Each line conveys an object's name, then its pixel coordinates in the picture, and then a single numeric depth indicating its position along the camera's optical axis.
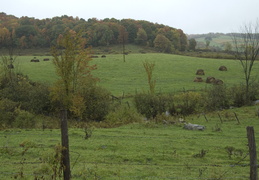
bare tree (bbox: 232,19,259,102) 38.51
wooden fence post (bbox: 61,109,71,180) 7.41
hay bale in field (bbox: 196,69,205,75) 57.94
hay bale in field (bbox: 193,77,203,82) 50.69
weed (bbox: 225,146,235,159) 13.04
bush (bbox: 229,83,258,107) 33.47
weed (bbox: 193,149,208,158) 12.77
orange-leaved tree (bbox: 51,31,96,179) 27.39
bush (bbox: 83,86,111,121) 28.38
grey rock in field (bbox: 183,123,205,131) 20.47
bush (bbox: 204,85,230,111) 32.06
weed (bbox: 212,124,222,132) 20.19
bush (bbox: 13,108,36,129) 22.78
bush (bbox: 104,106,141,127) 25.44
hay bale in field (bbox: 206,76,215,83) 48.69
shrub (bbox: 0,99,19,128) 24.37
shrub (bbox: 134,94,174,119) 29.28
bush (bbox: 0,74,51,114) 29.92
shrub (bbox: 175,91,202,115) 30.30
